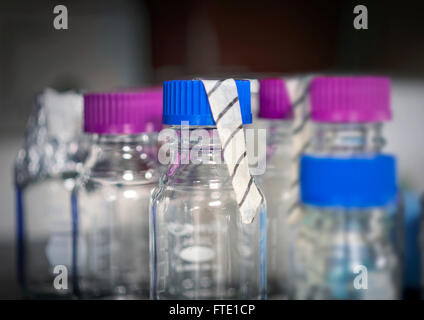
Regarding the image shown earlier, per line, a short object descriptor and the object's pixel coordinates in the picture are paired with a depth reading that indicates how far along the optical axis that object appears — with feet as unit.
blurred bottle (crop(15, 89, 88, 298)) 2.88
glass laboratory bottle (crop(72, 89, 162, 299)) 2.14
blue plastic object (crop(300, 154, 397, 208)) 2.13
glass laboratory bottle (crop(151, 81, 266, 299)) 1.91
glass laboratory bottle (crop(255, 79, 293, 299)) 2.45
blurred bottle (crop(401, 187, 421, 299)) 2.62
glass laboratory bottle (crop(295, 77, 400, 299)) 2.15
